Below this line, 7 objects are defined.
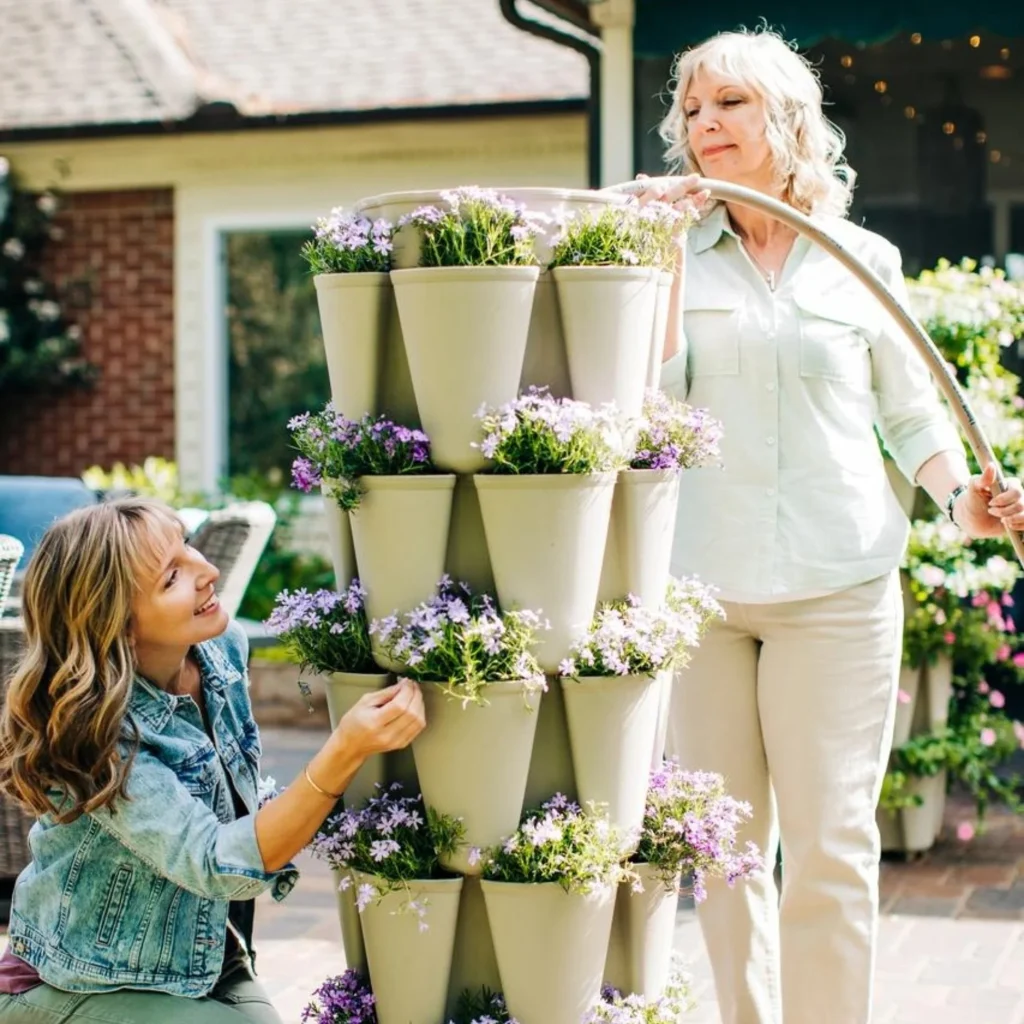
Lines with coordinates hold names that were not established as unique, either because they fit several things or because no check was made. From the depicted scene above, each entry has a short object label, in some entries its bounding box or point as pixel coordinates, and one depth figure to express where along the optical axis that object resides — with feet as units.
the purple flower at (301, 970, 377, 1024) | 15.79
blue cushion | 40.64
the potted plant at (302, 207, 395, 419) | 14.69
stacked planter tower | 14.42
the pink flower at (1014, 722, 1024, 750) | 31.97
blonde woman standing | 17.52
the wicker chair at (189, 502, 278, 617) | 28.57
